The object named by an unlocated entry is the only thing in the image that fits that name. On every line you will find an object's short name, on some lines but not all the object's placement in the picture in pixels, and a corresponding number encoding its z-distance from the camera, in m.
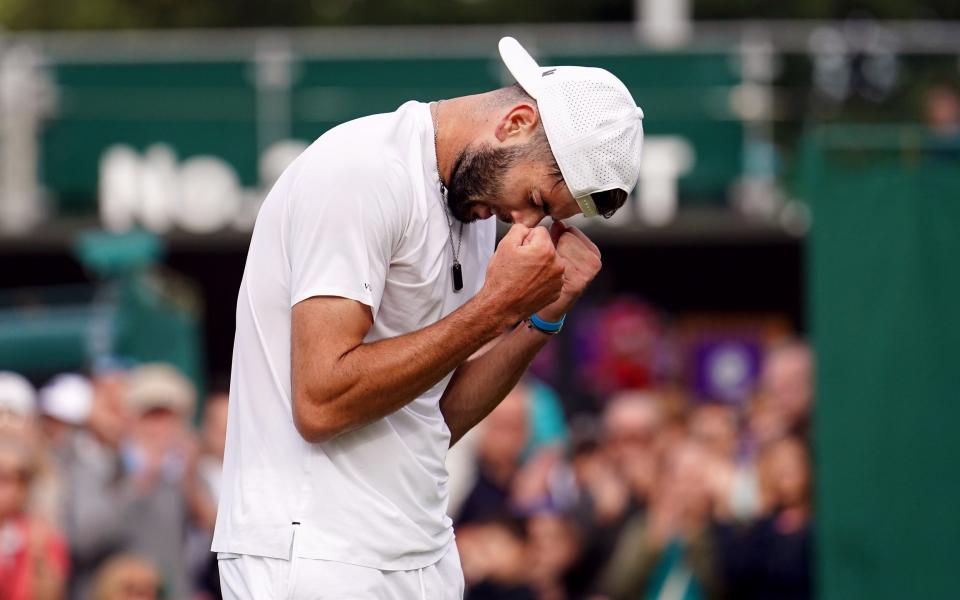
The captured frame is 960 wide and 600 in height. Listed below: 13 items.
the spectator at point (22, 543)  14.59
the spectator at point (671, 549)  15.16
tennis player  7.03
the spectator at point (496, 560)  15.21
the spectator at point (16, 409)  15.17
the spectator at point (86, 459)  15.74
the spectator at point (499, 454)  16.16
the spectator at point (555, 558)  15.44
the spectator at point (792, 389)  15.49
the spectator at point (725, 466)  16.52
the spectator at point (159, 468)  16.19
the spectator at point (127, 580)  15.07
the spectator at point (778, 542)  14.48
